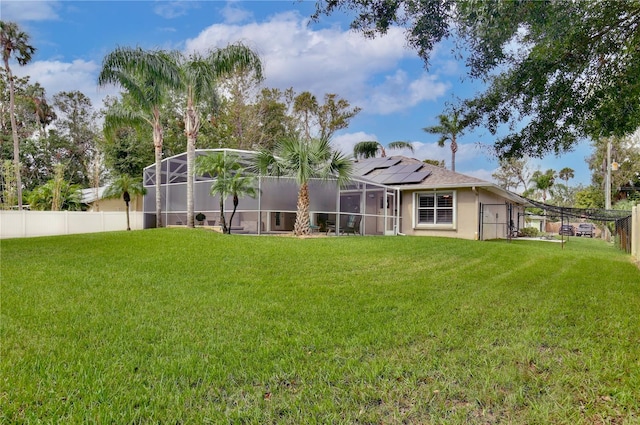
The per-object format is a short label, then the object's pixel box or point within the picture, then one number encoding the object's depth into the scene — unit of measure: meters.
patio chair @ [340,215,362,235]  16.14
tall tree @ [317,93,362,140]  31.34
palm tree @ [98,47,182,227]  15.26
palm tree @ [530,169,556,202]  39.81
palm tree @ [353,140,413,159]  27.80
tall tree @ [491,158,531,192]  43.31
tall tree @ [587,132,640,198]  33.69
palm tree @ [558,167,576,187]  46.91
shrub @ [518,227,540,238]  25.94
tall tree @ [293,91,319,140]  31.19
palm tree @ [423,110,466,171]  27.11
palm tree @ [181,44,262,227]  15.70
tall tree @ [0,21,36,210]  21.83
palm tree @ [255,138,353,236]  13.83
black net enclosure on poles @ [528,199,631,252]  14.38
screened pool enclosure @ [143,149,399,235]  15.70
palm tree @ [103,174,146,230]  17.53
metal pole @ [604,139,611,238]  24.02
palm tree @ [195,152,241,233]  14.78
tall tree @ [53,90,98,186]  34.06
